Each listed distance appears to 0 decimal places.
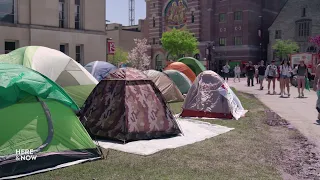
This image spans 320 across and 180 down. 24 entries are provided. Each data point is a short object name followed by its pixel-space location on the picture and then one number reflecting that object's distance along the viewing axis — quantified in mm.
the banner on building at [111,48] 27767
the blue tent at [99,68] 15641
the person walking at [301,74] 16781
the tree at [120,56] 65500
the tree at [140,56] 62969
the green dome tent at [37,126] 5352
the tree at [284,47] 48750
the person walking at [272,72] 18516
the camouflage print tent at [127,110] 7379
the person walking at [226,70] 29359
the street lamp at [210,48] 58219
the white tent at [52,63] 10062
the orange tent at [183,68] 19984
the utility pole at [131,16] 90250
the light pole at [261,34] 56547
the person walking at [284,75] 17297
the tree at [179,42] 57062
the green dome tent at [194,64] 23172
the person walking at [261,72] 21250
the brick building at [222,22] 55250
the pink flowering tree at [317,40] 36844
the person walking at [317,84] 10258
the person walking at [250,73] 23431
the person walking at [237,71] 32800
